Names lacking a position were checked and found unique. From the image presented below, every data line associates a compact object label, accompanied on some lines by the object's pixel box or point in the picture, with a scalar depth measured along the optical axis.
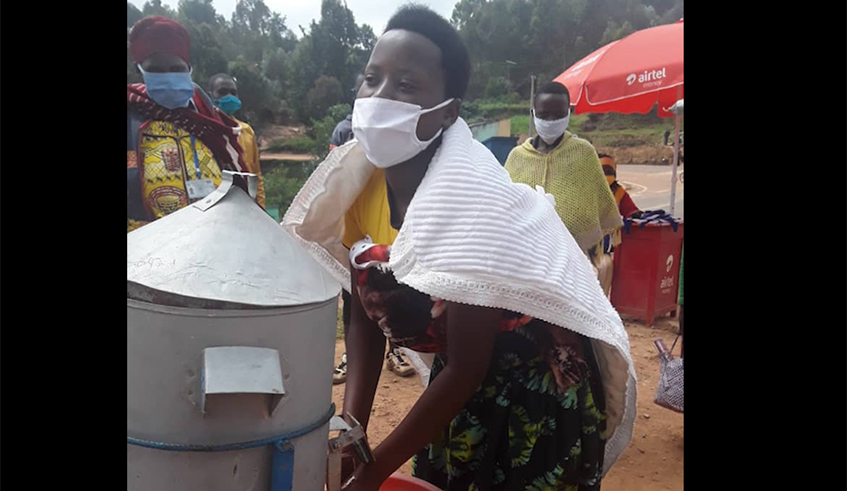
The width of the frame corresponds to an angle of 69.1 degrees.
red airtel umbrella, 5.92
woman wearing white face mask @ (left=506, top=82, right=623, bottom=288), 3.91
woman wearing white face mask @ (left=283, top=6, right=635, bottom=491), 1.16
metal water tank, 0.83
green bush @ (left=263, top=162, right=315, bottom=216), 12.79
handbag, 3.04
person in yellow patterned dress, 3.00
